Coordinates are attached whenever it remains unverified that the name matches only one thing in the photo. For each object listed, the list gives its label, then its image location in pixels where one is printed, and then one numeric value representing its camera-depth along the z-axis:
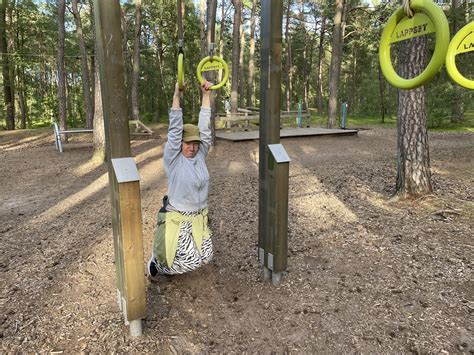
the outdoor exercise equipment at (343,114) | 16.50
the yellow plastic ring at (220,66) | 3.56
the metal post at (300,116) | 16.83
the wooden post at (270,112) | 3.17
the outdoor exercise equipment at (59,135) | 12.02
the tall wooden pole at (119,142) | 2.42
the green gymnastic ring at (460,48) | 2.09
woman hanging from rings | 3.05
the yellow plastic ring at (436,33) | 2.11
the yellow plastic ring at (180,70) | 3.01
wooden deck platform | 12.76
